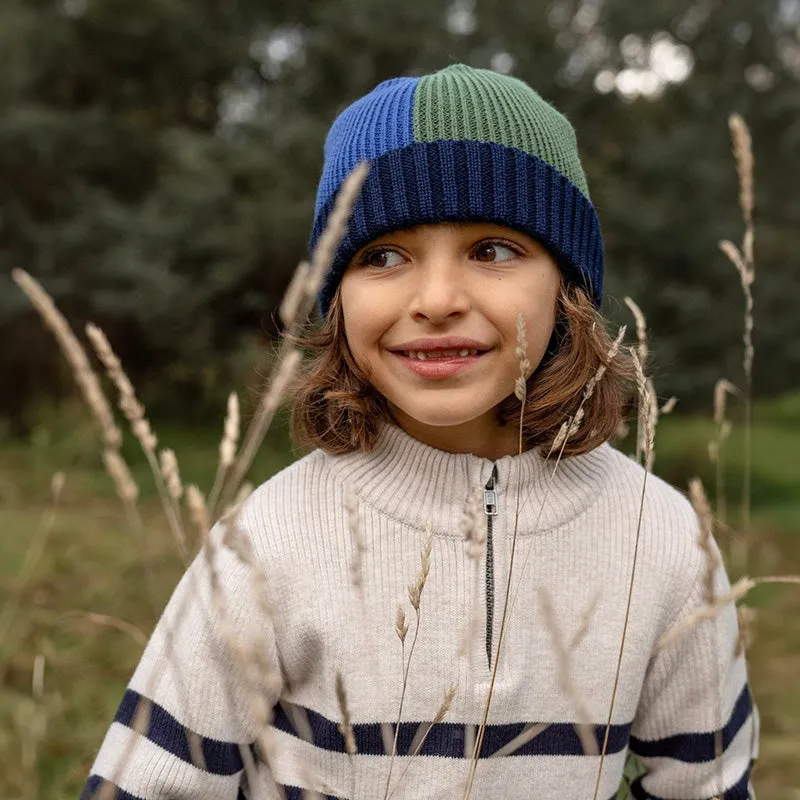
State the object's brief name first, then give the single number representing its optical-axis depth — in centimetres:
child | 66
